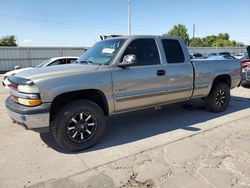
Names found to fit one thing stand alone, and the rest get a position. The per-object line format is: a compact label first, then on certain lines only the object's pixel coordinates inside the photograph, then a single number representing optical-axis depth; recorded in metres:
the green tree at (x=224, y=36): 90.50
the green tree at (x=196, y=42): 74.30
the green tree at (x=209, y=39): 84.41
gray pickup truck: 3.61
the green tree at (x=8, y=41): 51.70
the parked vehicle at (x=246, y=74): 9.64
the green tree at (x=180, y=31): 74.00
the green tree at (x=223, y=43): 66.38
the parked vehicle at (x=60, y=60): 9.76
